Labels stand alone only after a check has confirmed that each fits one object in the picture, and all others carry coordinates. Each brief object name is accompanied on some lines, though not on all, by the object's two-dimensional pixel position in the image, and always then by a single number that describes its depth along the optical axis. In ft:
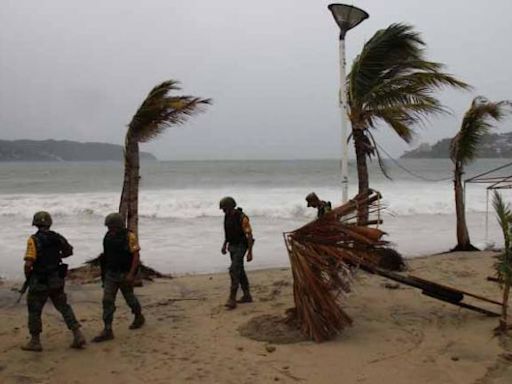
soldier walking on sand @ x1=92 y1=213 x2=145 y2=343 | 21.04
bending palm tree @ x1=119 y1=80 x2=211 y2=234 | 32.19
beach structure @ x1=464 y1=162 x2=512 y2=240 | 44.58
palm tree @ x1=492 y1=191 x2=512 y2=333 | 19.86
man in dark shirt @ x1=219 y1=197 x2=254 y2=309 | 25.82
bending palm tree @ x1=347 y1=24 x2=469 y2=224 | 35.12
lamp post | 27.96
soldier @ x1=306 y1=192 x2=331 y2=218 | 26.32
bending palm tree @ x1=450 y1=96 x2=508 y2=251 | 42.34
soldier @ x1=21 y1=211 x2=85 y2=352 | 19.22
